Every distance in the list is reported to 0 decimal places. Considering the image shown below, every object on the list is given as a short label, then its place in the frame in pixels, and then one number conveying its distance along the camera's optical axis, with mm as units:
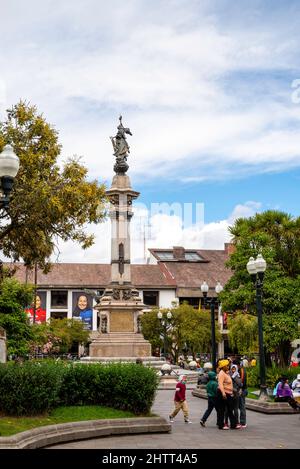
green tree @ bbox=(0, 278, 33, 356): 38844
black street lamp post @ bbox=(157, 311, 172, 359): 53566
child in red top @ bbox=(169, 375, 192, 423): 15430
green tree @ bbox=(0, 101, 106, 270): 16844
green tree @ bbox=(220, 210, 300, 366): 33562
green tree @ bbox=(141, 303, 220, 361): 55531
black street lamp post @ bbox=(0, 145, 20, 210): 10784
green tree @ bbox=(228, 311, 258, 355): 36938
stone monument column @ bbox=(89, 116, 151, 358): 32469
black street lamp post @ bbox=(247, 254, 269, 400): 18562
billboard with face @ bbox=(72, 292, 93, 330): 67750
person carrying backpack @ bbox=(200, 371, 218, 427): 14484
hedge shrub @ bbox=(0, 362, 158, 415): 13617
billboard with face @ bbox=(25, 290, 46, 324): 64062
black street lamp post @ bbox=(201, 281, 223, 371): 22942
